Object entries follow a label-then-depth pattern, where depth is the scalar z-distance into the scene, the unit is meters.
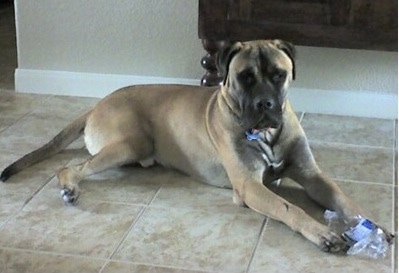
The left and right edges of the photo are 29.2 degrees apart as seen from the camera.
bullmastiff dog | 2.30
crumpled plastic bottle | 2.09
